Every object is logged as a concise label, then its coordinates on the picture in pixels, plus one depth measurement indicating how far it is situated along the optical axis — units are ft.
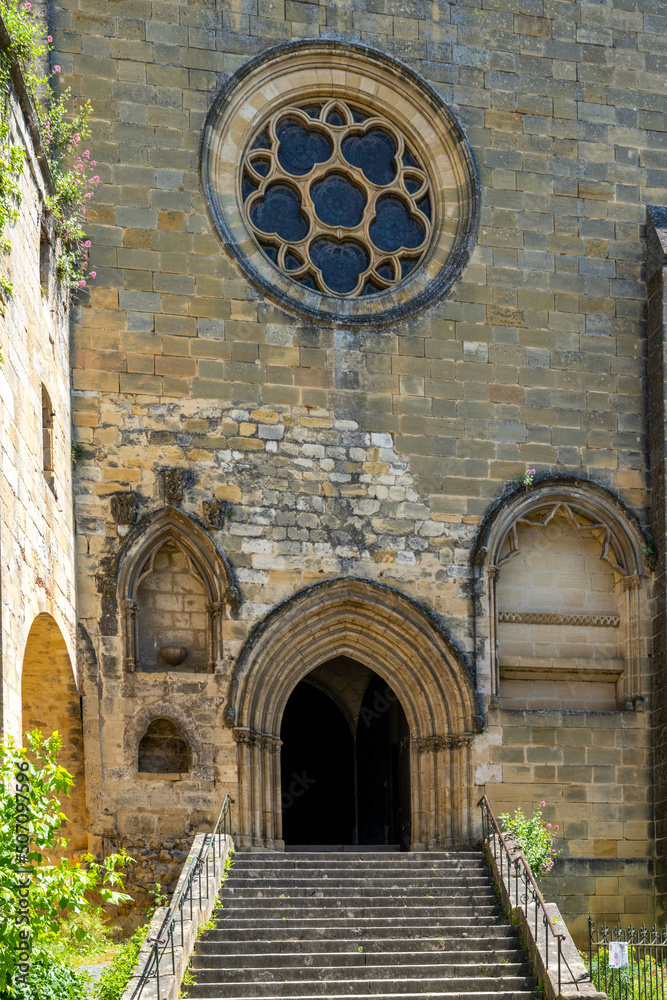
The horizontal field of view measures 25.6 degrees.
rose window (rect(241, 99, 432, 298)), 53.67
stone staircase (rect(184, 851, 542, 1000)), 39.01
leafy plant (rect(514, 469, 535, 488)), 53.01
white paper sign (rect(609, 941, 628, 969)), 39.32
